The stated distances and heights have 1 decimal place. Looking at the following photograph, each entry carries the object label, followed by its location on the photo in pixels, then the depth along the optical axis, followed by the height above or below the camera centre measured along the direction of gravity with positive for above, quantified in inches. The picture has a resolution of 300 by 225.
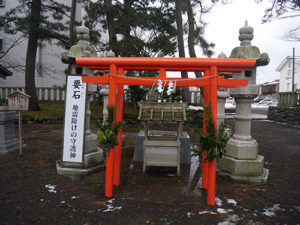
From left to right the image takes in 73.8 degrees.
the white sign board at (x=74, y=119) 177.3 -12.0
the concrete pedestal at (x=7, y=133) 246.7 -38.5
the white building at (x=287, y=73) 1199.6 +260.8
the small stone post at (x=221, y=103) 258.1 +10.4
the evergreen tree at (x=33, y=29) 413.7 +159.5
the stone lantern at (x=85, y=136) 179.0 -29.3
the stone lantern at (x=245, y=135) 171.9 -21.2
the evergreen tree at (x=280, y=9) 393.7 +212.1
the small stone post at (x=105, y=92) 251.4 +18.5
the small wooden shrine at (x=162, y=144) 176.4 -31.9
